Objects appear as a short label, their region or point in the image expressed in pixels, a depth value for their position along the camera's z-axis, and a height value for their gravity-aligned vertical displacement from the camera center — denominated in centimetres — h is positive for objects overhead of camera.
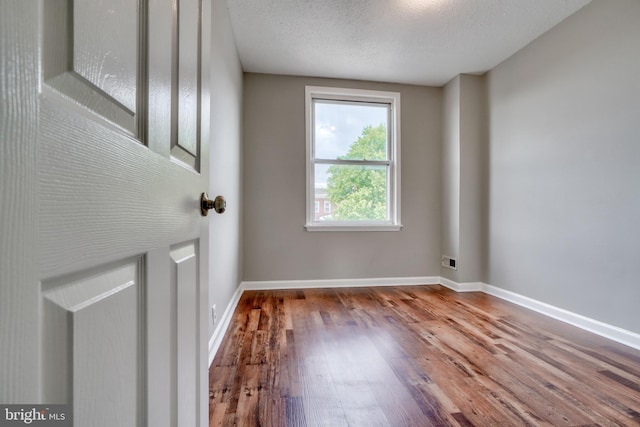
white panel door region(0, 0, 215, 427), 25 +1
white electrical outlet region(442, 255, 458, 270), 328 -56
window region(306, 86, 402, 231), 340 +67
